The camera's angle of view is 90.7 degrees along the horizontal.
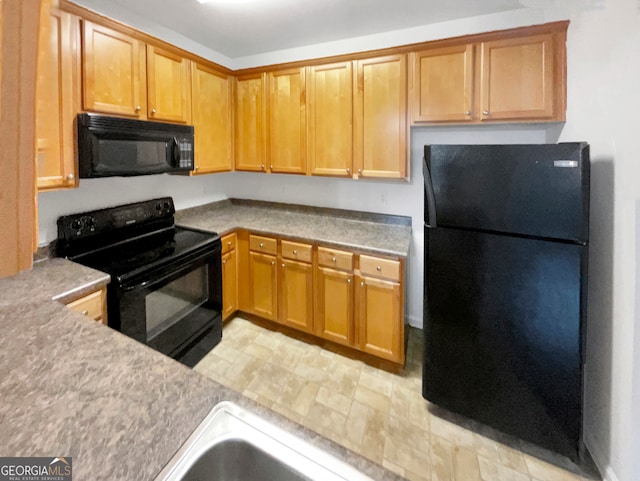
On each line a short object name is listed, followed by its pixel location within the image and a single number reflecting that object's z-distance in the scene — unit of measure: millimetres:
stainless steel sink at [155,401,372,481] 632
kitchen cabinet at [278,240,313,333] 2586
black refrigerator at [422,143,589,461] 1516
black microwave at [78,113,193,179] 1802
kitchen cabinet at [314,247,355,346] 2430
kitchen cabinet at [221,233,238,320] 2742
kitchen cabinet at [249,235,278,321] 2744
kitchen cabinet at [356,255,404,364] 2254
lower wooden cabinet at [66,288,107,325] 1565
